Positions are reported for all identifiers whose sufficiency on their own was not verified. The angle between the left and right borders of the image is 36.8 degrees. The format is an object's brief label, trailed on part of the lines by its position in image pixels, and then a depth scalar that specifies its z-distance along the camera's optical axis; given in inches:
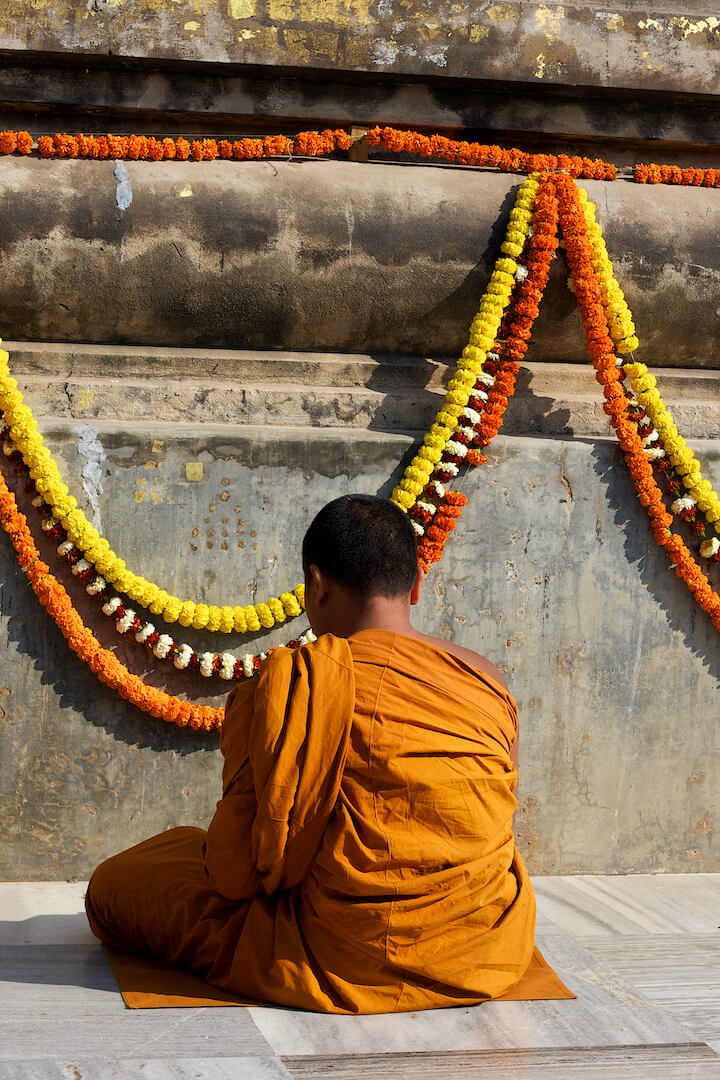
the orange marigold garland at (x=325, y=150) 168.7
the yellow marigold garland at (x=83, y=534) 151.6
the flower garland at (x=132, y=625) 152.9
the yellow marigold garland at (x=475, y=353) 161.9
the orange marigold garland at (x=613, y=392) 168.1
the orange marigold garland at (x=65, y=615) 151.3
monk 107.0
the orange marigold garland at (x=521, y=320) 165.0
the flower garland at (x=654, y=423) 169.6
